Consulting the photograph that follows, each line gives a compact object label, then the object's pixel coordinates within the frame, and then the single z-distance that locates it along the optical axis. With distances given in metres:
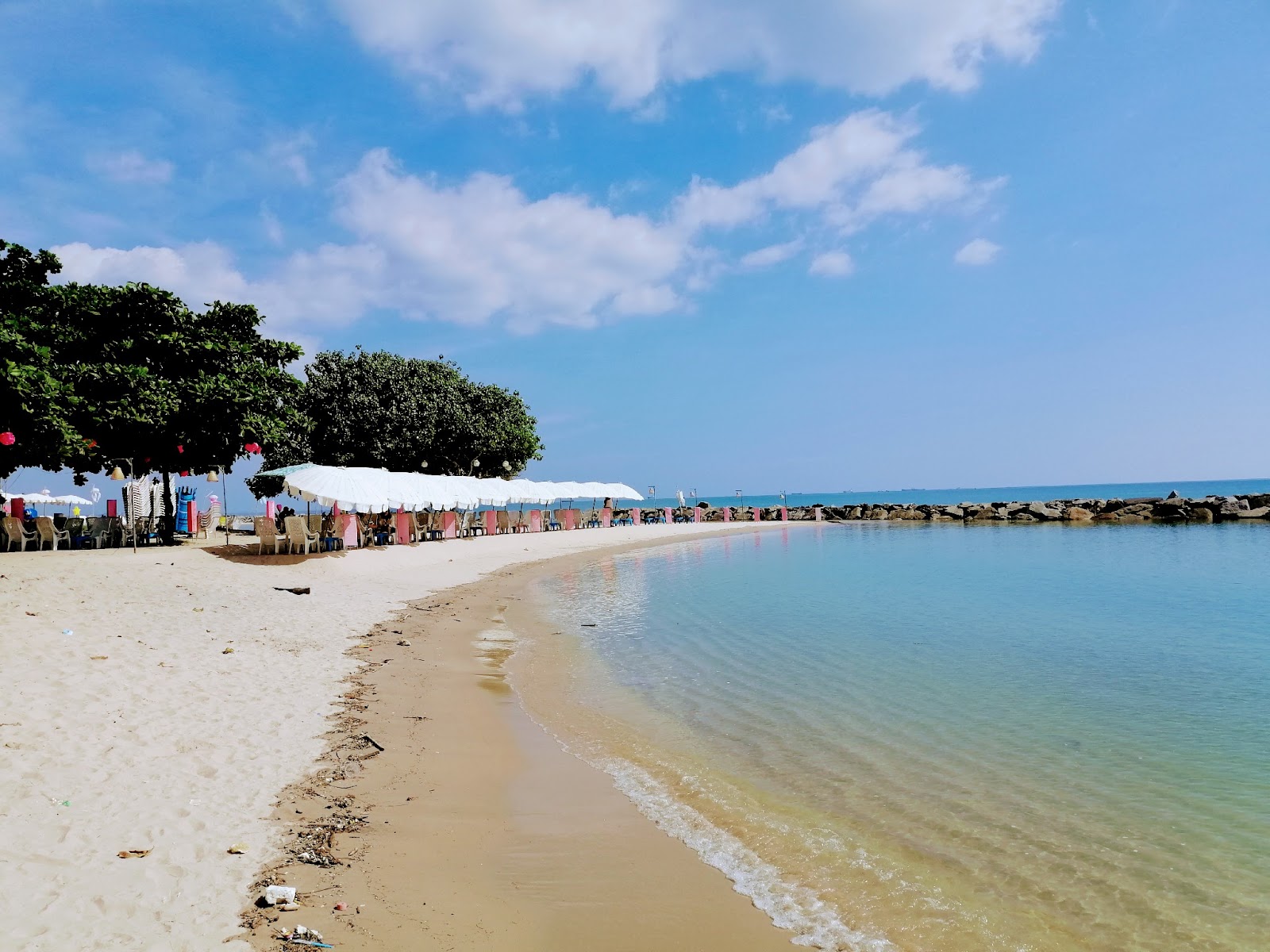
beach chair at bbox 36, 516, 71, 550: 20.23
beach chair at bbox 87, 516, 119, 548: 21.64
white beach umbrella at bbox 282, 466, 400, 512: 21.98
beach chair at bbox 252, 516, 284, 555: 18.58
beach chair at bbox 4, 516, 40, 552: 19.97
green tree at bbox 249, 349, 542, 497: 39.69
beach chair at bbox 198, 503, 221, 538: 31.42
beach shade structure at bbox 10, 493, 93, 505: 36.53
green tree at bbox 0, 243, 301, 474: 19.31
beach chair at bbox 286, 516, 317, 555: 18.86
